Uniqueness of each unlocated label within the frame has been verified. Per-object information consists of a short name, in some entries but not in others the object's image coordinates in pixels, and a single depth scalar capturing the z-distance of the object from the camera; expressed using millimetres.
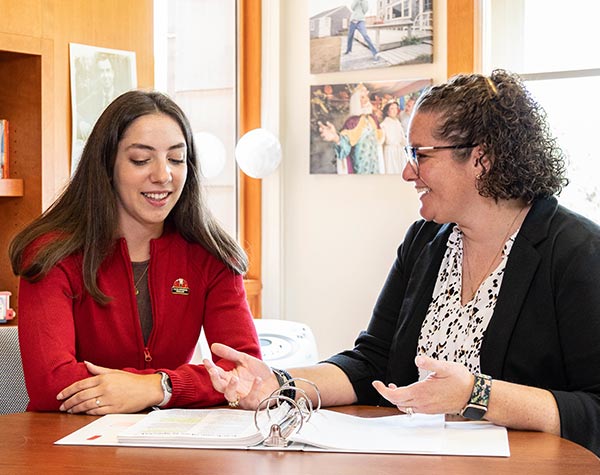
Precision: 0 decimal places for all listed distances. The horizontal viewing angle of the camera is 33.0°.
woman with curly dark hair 2035
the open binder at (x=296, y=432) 1637
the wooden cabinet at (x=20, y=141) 3836
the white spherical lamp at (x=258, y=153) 4758
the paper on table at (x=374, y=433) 1629
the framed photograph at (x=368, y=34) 4617
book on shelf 3861
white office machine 4324
